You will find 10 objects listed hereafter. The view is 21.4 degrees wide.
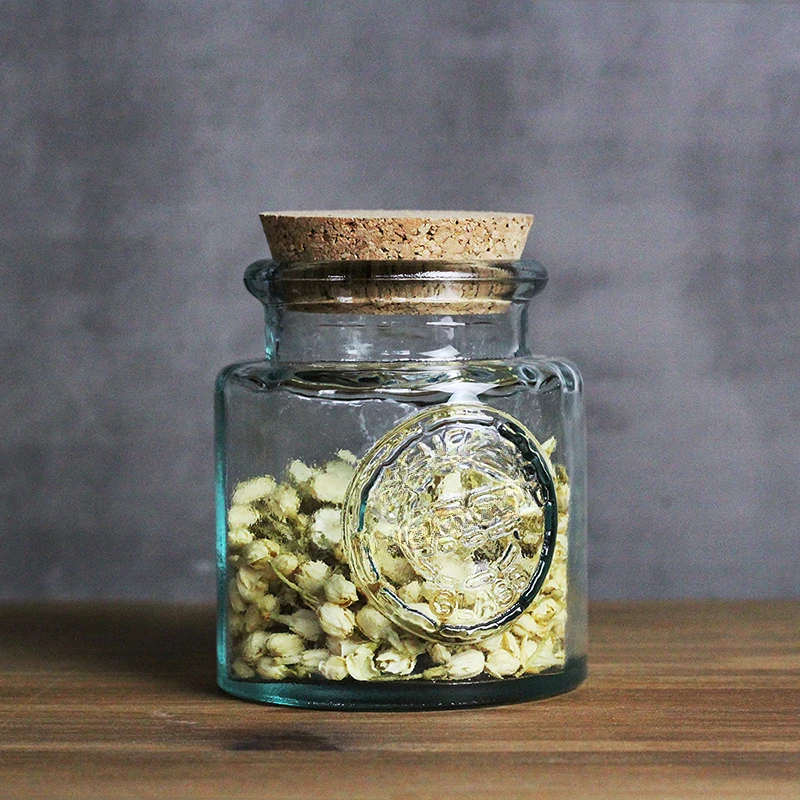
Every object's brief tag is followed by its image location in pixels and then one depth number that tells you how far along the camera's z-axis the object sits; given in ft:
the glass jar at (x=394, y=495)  1.52
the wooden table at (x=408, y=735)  1.37
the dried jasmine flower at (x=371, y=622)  1.52
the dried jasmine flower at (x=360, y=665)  1.52
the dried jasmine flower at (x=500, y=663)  1.54
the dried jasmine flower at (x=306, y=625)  1.53
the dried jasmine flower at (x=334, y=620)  1.51
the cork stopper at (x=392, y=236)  1.53
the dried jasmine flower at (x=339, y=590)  1.52
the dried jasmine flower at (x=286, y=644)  1.53
